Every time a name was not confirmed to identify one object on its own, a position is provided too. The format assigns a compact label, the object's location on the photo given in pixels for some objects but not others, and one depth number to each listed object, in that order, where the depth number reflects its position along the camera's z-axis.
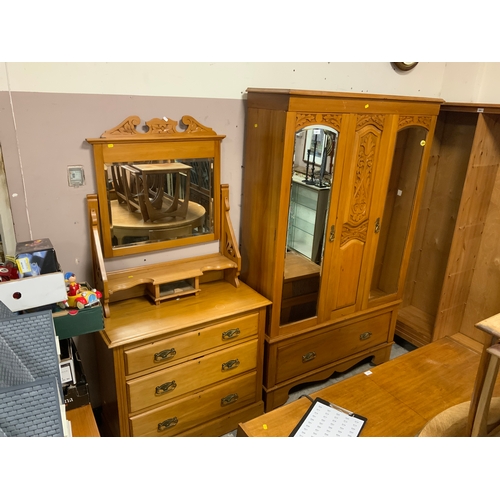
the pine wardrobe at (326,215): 1.96
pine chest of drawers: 1.81
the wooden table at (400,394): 1.61
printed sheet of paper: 1.52
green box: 1.46
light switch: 1.81
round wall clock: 2.51
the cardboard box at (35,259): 1.38
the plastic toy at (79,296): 1.53
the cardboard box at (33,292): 1.22
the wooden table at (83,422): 1.52
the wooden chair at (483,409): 1.05
